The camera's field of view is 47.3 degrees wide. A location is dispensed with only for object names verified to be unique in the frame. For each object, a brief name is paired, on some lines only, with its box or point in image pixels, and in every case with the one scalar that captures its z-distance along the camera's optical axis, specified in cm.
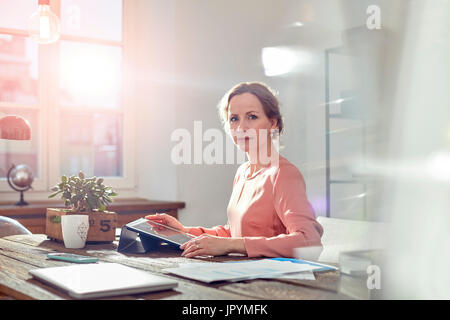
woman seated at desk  139
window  334
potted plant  166
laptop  88
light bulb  212
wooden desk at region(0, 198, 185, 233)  291
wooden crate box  167
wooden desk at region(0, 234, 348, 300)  89
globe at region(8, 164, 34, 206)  307
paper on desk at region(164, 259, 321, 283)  102
